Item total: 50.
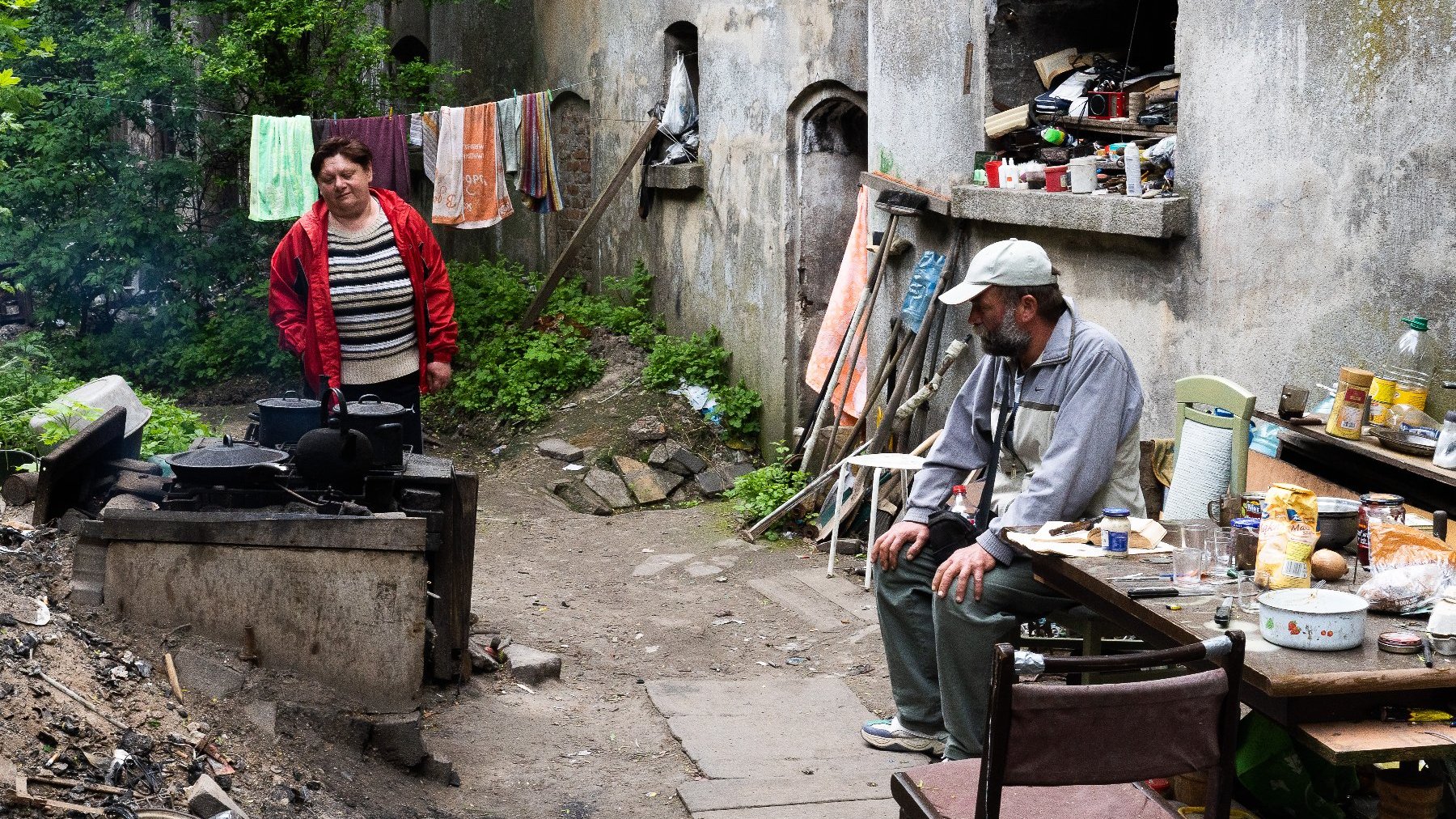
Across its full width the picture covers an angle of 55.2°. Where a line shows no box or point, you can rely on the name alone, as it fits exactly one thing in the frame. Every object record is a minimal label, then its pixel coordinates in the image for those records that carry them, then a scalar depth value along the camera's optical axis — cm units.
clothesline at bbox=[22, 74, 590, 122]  1254
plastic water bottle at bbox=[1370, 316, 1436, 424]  439
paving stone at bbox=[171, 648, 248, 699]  440
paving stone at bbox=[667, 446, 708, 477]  981
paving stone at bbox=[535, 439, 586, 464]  1018
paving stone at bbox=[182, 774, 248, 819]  356
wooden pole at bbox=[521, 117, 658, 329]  1121
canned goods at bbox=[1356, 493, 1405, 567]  352
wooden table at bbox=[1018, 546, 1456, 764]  263
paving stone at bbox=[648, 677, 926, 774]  474
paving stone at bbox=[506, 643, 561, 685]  578
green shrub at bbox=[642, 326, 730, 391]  1064
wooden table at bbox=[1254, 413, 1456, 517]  410
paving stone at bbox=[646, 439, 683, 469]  980
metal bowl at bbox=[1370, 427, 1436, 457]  414
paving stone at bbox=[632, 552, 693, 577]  795
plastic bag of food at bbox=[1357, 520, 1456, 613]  318
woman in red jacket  580
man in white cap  416
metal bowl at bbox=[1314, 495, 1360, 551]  362
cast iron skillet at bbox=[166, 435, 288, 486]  460
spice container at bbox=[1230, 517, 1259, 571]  351
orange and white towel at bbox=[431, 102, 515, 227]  1192
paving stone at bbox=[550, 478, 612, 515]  943
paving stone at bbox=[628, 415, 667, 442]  1003
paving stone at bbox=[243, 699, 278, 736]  433
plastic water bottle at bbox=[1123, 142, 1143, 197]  591
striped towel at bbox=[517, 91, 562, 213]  1185
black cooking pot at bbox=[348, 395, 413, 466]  489
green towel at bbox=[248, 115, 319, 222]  1143
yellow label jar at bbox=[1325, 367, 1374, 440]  444
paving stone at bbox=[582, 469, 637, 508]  947
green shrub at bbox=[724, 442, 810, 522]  876
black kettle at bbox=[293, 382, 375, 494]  465
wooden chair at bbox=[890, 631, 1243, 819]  249
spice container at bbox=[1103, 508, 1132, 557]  369
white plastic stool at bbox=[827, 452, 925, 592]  720
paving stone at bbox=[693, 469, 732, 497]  966
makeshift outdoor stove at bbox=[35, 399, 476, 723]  458
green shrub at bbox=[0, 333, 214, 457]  644
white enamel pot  288
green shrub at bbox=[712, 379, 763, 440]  1016
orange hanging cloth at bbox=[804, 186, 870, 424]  870
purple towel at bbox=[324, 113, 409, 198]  1178
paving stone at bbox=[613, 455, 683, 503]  954
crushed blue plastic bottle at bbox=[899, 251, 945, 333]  774
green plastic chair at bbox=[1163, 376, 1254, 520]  467
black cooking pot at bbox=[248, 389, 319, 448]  517
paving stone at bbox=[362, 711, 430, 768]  462
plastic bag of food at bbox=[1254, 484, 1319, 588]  338
